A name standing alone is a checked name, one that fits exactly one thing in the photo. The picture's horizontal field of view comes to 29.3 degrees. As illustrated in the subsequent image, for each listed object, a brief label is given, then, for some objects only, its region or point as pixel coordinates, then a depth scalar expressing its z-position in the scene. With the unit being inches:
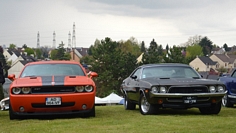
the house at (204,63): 4680.1
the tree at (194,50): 5575.8
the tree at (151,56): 2891.2
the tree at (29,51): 6471.5
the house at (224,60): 5012.3
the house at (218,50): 6434.6
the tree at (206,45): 5949.8
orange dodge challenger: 368.8
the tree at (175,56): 2923.2
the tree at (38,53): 6565.0
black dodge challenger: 396.5
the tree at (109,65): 2591.0
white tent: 1448.8
